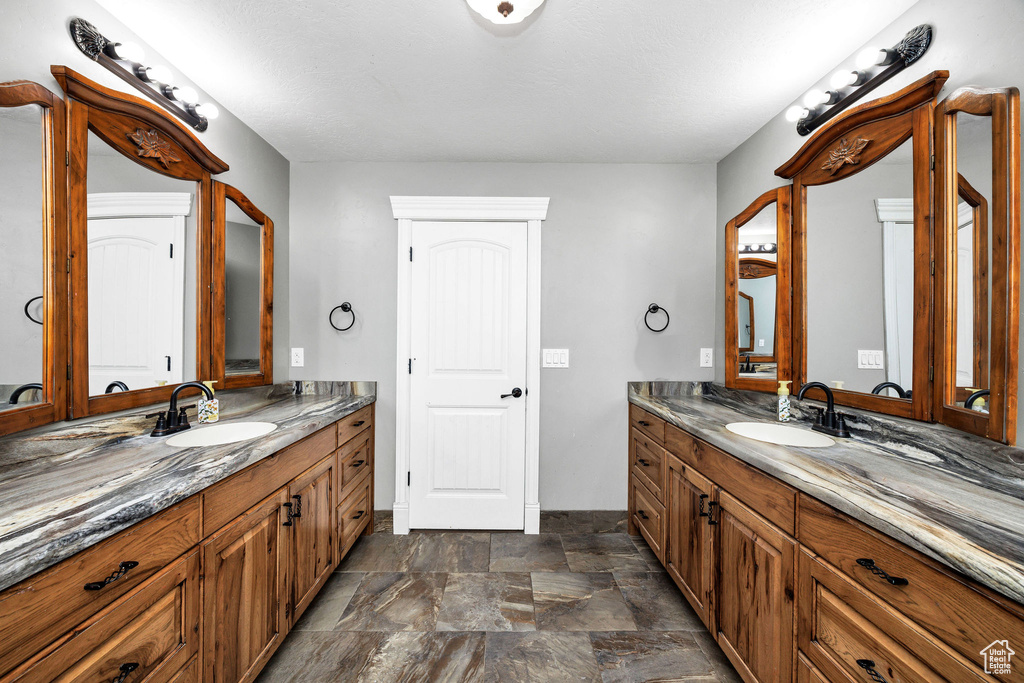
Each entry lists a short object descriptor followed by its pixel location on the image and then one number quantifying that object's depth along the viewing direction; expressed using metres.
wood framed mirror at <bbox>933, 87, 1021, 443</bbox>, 1.15
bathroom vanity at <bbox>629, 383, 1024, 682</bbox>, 0.76
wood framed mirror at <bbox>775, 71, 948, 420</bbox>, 1.42
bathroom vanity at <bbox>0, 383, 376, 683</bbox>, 0.76
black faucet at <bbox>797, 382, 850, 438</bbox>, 1.56
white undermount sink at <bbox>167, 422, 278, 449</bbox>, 1.55
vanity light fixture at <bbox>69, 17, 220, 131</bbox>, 1.40
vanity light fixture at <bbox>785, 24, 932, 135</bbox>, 1.42
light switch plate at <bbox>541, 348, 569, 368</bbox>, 2.72
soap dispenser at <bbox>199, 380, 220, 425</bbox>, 1.70
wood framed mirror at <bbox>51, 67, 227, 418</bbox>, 1.39
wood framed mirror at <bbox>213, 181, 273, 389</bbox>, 2.07
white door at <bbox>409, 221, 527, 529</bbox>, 2.65
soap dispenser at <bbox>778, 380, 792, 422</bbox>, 1.83
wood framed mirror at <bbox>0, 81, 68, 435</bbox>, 1.19
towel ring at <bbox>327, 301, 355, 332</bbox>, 2.66
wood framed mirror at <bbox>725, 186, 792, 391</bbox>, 2.08
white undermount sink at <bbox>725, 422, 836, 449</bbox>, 1.55
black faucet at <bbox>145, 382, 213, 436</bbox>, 1.47
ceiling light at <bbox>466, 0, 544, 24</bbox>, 1.36
